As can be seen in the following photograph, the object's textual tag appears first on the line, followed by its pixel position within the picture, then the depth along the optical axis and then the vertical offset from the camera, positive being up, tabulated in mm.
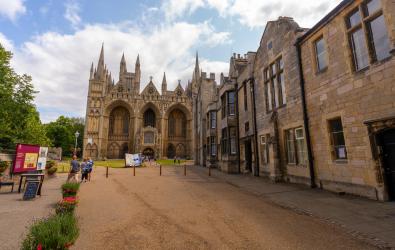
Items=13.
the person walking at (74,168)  12273 -662
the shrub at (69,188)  7180 -1082
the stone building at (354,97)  6961 +2279
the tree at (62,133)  64119 +7396
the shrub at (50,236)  2814 -1139
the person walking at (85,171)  14266 -976
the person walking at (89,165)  14747 -634
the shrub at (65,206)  5273 -1282
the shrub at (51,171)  15867 -1066
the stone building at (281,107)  11328 +3027
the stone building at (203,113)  29719 +6633
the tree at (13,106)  21797 +5773
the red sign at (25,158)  11481 -43
